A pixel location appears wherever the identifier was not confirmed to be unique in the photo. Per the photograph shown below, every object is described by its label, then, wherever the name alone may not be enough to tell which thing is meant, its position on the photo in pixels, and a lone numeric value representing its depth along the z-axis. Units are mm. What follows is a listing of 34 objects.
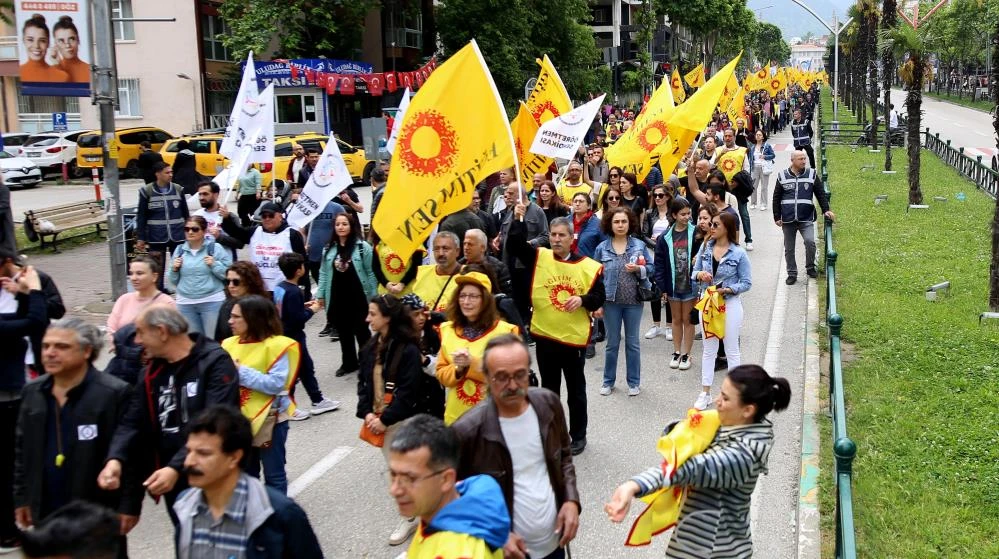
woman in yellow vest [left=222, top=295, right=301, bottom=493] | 5523
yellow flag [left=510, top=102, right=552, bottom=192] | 13203
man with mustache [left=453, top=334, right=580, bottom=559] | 3986
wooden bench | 18312
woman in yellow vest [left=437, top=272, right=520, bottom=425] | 5469
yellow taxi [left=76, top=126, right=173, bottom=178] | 32031
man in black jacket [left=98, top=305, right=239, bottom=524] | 4719
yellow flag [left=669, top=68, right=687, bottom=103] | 27553
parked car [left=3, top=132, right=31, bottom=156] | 33066
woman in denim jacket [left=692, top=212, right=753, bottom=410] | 8367
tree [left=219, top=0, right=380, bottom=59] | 34938
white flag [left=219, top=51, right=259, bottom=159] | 12969
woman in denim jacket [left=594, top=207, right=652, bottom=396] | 8523
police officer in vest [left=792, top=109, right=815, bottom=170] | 26934
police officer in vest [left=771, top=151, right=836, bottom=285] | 12953
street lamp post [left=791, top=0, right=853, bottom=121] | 45900
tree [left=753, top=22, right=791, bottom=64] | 139500
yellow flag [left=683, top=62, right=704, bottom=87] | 29812
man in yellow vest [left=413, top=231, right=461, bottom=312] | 6809
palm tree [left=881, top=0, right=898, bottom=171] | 27422
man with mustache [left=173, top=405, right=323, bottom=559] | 3430
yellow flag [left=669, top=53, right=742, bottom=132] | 12867
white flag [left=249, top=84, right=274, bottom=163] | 12977
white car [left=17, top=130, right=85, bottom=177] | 32531
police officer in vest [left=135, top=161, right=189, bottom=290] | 11633
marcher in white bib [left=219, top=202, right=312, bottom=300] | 9875
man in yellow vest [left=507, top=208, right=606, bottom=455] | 7230
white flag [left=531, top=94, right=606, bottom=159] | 11703
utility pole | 12172
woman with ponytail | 3875
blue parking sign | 37553
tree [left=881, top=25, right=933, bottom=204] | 21836
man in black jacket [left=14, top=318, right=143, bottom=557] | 4617
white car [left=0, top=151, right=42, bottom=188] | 30141
